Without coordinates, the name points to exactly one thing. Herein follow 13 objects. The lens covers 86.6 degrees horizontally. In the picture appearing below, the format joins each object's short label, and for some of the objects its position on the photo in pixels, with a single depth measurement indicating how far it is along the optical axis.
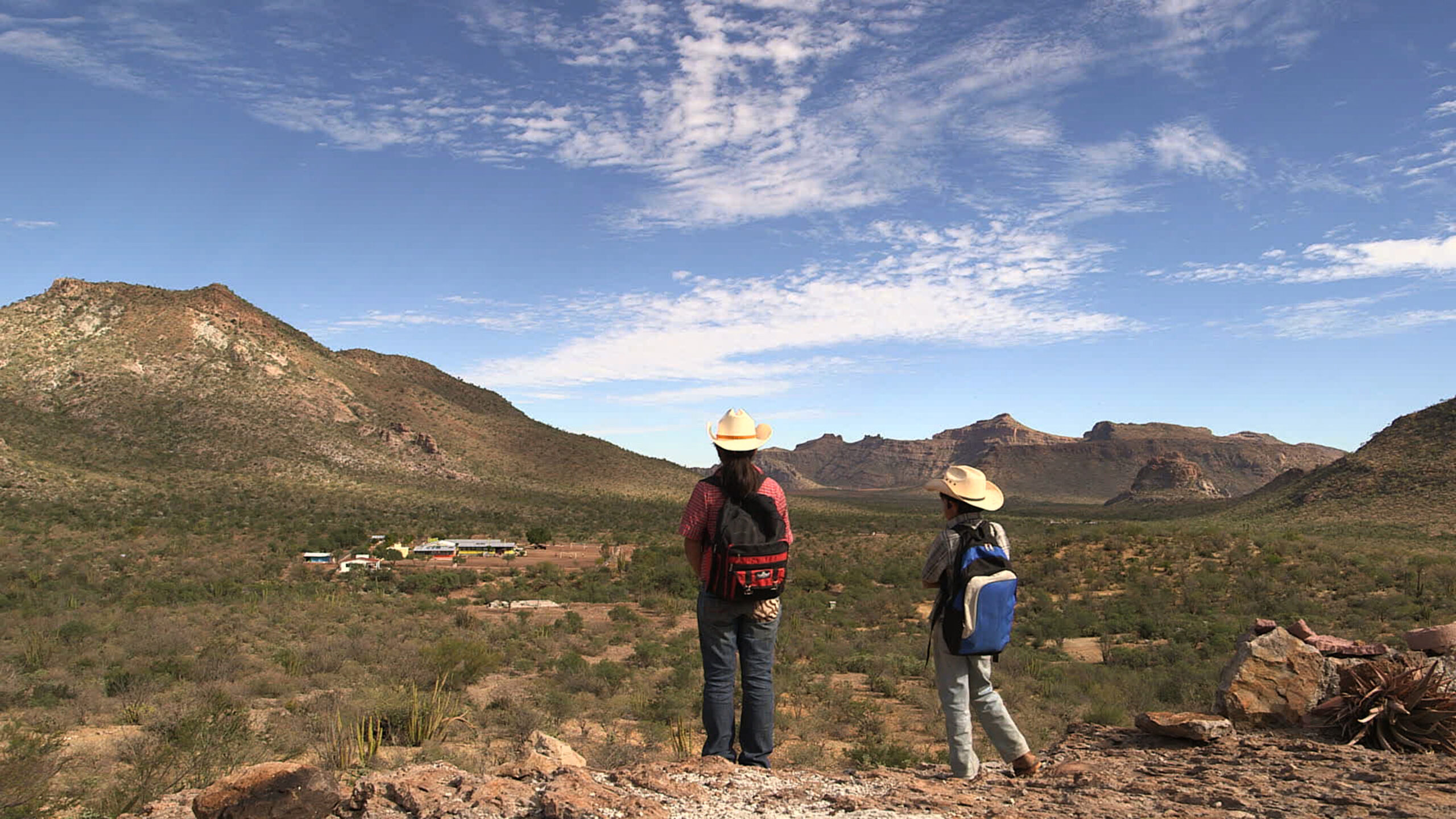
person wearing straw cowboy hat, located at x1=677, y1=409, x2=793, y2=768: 4.47
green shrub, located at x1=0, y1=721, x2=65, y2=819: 4.62
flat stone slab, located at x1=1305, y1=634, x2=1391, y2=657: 5.89
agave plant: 4.91
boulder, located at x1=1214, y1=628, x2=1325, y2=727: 5.67
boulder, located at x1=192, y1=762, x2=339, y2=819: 3.67
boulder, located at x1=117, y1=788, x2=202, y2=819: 3.94
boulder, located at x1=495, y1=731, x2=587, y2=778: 4.11
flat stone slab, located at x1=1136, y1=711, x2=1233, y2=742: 5.27
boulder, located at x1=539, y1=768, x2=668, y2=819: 3.51
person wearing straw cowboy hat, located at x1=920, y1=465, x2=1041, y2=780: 4.48
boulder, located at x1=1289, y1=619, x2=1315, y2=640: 6.23
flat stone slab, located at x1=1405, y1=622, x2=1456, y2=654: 5.74
